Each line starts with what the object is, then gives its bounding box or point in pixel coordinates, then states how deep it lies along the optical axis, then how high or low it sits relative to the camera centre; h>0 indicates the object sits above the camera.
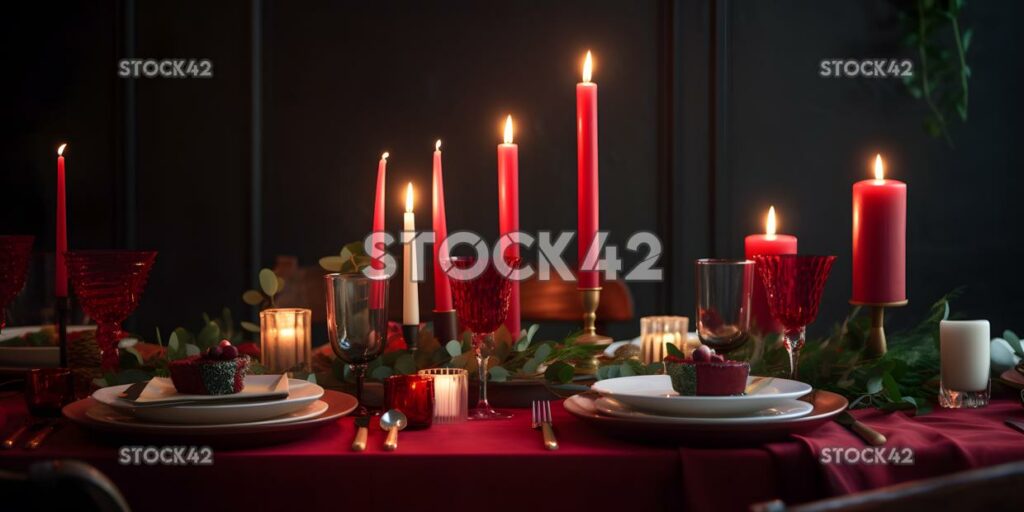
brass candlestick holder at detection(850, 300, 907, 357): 1.45 -0.12
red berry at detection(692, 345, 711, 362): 1.17 -0.12
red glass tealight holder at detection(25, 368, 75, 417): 1.24 -0.17
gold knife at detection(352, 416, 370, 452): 1.08 -0.20
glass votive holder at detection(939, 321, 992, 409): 1.37 -0.15
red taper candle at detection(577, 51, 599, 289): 1.48 +0.11
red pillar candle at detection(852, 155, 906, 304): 1.43 +0.01
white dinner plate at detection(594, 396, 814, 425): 1.08 -0.18
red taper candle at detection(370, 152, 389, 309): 1.46 +0.03
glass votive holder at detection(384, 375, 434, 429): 1.22 -0.17
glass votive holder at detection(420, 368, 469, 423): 1.27 -0.18
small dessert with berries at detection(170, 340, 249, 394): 1.15 -0.13
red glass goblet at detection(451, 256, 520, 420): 1.29 -0.06
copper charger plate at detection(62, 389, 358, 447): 1.07 -0.19
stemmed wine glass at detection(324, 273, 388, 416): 1.26 -0.08
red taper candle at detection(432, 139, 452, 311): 1.45 +0.02
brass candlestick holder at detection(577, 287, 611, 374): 1.46 -0.11
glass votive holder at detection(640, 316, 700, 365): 1.73 -0.14
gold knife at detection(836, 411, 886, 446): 1.11 -0.20
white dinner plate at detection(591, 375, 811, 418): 1.09 -0.16
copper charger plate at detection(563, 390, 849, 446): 1.08 -0.19
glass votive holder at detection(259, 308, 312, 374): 1.50 -0.13
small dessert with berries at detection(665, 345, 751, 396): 1.16 -0.14
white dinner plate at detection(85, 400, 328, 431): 1.08 -0.18
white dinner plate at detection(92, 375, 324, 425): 1.10 -0.17
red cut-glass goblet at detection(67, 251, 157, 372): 1.33 -0.04
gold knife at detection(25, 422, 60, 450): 1.09 -0.20
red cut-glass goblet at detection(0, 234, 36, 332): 1.40 -0.02
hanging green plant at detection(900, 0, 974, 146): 3.76 +0.69
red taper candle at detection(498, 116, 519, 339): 1.46 +0.07
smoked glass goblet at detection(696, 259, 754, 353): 1.28 -0.06
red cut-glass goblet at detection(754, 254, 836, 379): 1.26 -0.05
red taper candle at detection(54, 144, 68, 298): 1.45 +0.01
